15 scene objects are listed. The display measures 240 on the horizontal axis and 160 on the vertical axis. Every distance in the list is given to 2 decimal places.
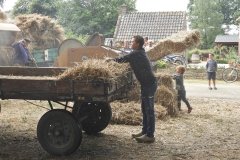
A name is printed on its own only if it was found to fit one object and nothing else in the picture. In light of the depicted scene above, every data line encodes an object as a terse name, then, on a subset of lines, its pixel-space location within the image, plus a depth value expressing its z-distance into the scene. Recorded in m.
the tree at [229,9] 87.31
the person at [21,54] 13.24
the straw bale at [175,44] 13.29
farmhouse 39.50
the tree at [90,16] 56.25
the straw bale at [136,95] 10.91
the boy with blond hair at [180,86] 11.91
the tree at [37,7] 52.56
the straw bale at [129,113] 9.68
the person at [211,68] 19.91
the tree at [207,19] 73.12
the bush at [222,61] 41.39
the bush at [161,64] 24.32
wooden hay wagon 6.54
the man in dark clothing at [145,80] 7.70
